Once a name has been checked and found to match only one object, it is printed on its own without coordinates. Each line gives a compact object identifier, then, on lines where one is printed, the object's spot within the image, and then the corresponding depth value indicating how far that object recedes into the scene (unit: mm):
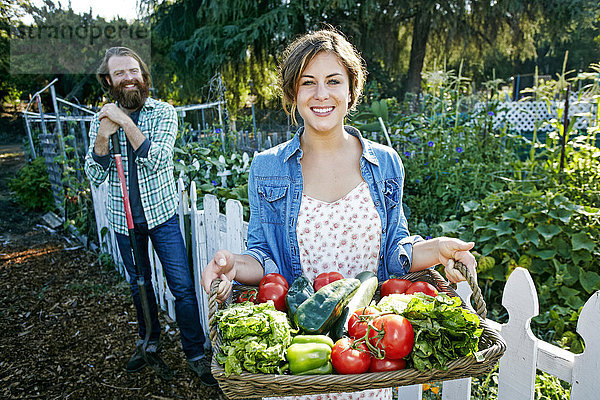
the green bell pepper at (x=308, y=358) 1096
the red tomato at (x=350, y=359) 1104
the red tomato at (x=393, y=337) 1099
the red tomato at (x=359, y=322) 1185
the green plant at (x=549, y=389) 2184
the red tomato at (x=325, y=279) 1527
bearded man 2711
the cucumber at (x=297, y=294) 1361
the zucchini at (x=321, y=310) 1249
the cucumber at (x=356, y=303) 1327
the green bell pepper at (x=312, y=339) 1178
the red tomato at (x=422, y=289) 1426
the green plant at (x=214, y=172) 4137
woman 1668
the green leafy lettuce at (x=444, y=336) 1109
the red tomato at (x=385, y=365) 1124
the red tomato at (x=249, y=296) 1438
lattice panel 12734
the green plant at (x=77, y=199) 5715
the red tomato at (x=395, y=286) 1479
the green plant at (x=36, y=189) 7996
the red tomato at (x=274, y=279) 1507
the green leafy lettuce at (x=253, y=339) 1082
